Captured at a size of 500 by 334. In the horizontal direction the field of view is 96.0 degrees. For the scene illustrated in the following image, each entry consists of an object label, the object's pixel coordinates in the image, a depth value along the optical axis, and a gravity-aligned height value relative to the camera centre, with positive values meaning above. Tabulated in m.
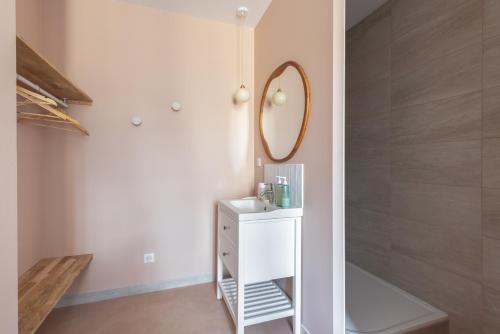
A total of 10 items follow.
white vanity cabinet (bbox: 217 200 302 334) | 1.49 -0.60
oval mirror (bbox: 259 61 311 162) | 1.63 +0.47
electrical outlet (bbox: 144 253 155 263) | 2.12 -0.85
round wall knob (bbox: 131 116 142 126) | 2.04 +0.43
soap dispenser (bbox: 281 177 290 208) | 1.67 -0.20
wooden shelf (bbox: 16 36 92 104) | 1.15 +0.59
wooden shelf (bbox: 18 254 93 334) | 1.19 -0.76
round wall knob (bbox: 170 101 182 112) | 2.14 +0.59
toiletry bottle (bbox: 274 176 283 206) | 1.72 -0.19
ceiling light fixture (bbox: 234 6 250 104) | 2.10 +1.30
